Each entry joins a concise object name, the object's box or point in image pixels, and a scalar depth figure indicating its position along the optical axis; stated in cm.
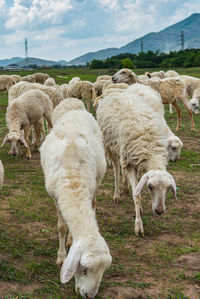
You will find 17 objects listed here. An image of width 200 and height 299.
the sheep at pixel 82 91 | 1628
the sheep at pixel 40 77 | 2712
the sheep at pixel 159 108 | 746
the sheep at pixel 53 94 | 1321
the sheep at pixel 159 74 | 2122
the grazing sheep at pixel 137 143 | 460
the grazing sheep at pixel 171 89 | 1253
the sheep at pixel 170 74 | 1988
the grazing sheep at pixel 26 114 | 875
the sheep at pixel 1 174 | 452
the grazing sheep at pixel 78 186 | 296
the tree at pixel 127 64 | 5412
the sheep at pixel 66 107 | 685
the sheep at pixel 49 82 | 1928
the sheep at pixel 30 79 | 2400
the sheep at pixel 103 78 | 2038
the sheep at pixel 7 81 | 2117
